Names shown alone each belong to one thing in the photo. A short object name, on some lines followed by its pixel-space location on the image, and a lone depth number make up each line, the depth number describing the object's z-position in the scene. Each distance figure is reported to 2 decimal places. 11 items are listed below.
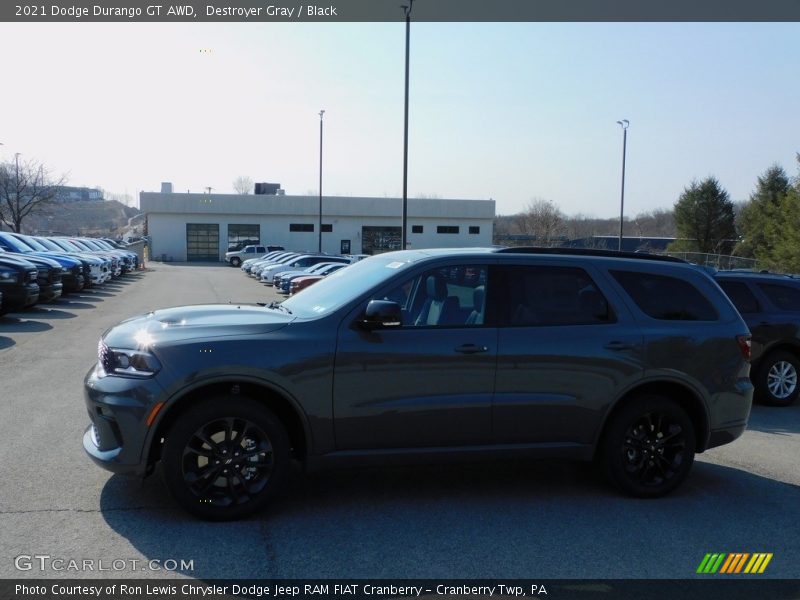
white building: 65.62
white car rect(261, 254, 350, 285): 32.99
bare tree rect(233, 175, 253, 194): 123.23
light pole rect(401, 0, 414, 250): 21.28
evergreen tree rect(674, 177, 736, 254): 54.22
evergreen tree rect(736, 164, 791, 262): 48.31
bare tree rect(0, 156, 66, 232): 47.72
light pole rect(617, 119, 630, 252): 43.50
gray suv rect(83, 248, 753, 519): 4.77
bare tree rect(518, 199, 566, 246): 59.31
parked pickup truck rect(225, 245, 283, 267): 57.38
